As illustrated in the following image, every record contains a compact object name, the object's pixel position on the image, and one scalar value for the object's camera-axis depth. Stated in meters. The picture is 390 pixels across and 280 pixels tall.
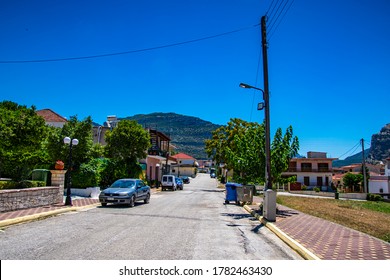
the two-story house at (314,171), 70.56
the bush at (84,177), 22.52
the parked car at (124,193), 16.61
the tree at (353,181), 57.89
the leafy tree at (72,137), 21.64
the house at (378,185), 63.28
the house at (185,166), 103.44
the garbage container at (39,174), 18.86
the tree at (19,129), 13.11
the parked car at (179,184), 42.62
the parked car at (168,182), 39.59
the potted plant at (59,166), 17.36
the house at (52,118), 38.41
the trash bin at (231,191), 21.75
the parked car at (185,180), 68.93
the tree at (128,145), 30.16
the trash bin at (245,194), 20.95
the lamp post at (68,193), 15.91
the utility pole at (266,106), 14.00
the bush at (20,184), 14.73
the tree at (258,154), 15.61
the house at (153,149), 39.28
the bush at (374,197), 41.03
